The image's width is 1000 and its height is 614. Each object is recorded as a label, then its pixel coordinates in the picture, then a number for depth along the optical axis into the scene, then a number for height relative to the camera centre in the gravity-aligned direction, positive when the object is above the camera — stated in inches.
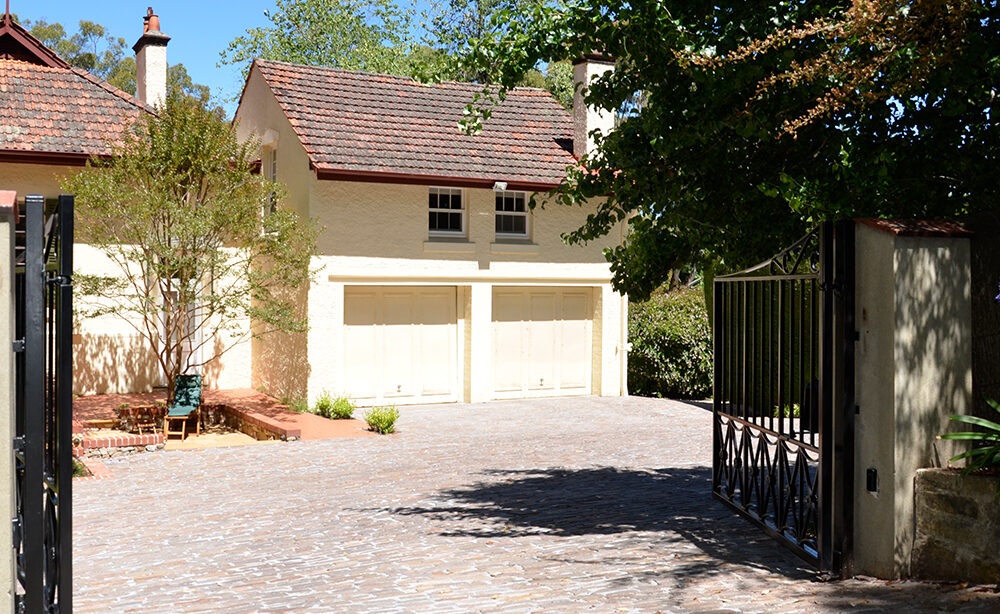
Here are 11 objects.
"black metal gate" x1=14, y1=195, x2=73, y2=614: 160.4 -14.5
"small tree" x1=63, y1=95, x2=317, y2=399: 634.8 +70.0
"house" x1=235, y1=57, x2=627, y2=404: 768.3 +58.7
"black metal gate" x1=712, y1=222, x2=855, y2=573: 285.6 -20.1
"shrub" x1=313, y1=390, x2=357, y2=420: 694.5 -56.9
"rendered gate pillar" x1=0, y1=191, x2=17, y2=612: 153.6 -8.0
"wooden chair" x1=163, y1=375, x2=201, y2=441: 666.8 -50.9
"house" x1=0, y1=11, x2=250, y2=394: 739.4 +135.4
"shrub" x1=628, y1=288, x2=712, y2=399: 882.1 -22.0
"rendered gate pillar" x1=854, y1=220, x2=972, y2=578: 272.7 -9.2
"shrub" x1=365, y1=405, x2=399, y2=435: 648.4 -61.1
